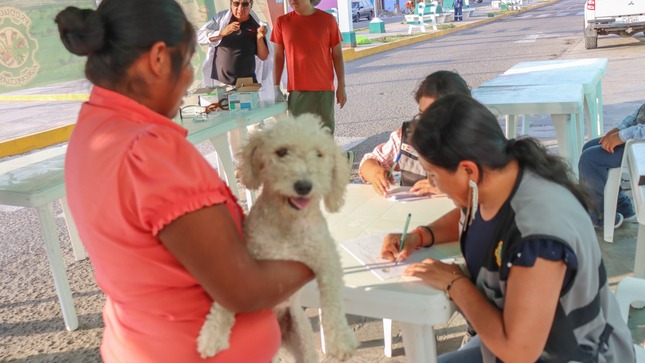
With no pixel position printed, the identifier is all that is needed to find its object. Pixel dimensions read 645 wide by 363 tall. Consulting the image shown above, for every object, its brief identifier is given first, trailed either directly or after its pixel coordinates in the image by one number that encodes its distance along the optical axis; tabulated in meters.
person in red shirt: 5.51
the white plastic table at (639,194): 2.69
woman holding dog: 1.00
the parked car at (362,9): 34.03
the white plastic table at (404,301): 1.62
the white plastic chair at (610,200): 3.86
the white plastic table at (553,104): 4.13
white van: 13.30
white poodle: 1.33
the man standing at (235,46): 5.67
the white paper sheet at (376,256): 1.81
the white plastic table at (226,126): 4.23
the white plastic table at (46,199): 3.06
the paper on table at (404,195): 2.52
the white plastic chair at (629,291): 2.00
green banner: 5.74
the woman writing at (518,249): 1.43
